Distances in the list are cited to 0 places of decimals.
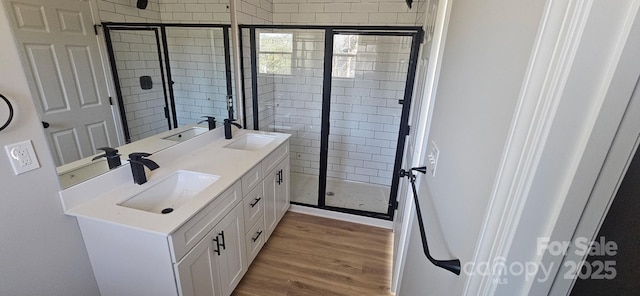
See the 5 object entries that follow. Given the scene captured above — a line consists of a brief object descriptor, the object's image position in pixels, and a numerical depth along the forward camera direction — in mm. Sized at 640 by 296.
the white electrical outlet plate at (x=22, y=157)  999
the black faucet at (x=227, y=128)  2319
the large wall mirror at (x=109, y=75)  1115
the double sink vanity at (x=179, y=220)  1178
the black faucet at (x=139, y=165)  1453
